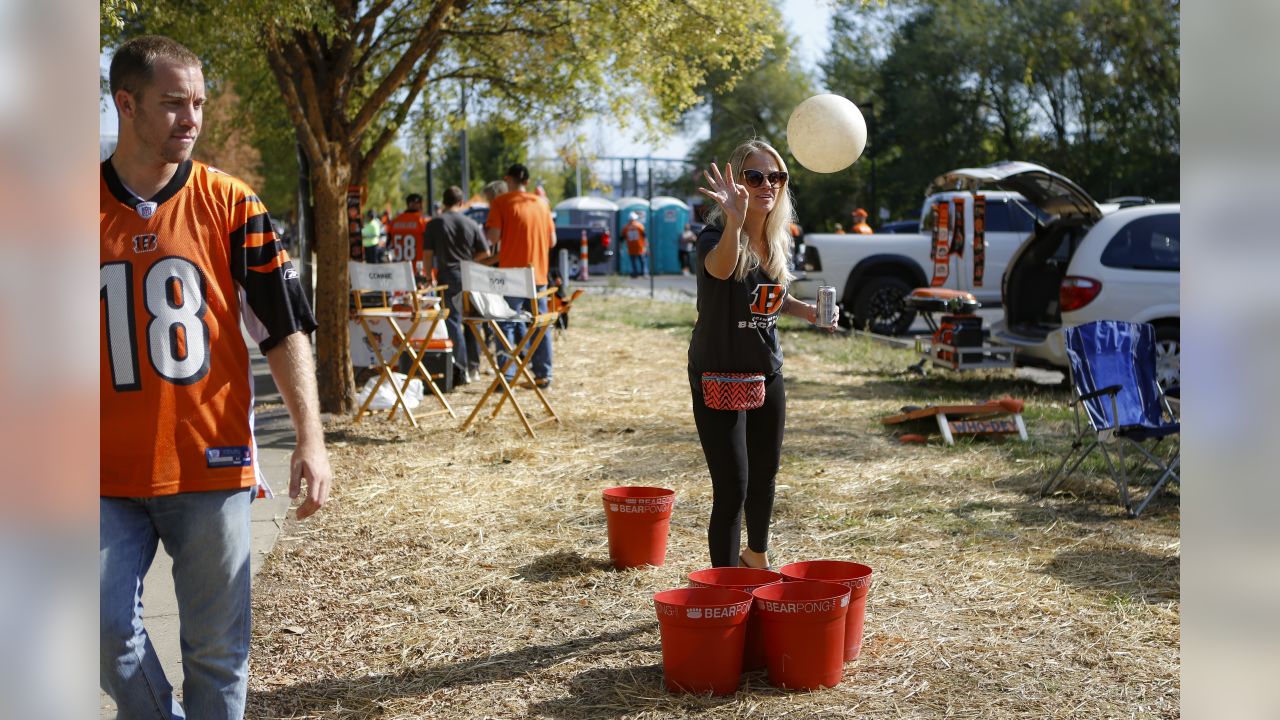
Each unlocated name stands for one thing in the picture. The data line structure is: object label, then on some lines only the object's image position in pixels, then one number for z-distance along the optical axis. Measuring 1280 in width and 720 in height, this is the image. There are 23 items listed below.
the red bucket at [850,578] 4.29
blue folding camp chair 6.73
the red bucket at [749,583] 4.22
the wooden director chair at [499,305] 8.99
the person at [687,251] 37.59
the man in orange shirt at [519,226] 11.18
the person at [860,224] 18.84
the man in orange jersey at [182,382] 2.67
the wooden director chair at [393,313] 9.43
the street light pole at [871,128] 36.28
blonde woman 4.47
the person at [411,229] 15.68
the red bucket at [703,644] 3.97
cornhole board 8.77
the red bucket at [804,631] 3.99
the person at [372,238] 24.44
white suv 10.09
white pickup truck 16.03
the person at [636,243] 36.03
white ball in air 4.61
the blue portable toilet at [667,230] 38.44
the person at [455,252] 11.97
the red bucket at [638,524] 5.50
